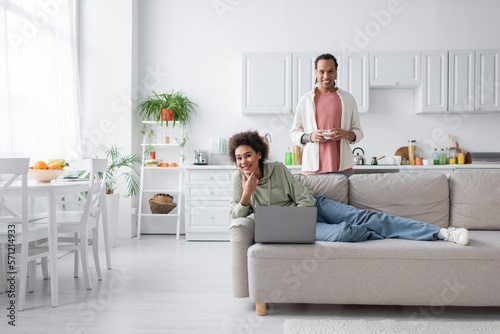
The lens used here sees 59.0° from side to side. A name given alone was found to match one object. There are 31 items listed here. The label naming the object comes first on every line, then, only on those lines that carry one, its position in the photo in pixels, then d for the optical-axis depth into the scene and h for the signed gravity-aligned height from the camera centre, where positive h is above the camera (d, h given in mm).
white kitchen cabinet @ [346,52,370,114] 5059 +934
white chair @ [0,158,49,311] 2446 -437
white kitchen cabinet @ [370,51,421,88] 5023 +1036
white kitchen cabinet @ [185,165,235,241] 5008 -511
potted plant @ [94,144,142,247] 4723 -226
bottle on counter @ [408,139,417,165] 5242 +106
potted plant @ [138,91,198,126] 5238 +605
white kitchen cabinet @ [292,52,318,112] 5090 +975
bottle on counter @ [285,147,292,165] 5227 +14
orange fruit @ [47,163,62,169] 3070 -64
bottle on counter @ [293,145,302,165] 5199 +27
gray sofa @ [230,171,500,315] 2277 -594
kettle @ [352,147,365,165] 5084 -16
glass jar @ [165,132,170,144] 5414 +227
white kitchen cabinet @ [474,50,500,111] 4949 +901
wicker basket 5238 -554
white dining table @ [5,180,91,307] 2621 -333
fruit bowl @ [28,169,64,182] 3010 -119
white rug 2104 -823
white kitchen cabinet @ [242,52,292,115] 5102 +902
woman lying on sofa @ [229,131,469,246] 2500 -272
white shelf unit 5547 -260
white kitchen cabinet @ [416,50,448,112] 4992 +894
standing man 2973 +230
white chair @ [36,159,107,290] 2955 -445
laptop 2354 -353
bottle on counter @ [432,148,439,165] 5172 +12
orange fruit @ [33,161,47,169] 3033 -57
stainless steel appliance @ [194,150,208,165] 5227 +8
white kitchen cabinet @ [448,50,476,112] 4969 +905
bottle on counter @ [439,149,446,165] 5137 +1
